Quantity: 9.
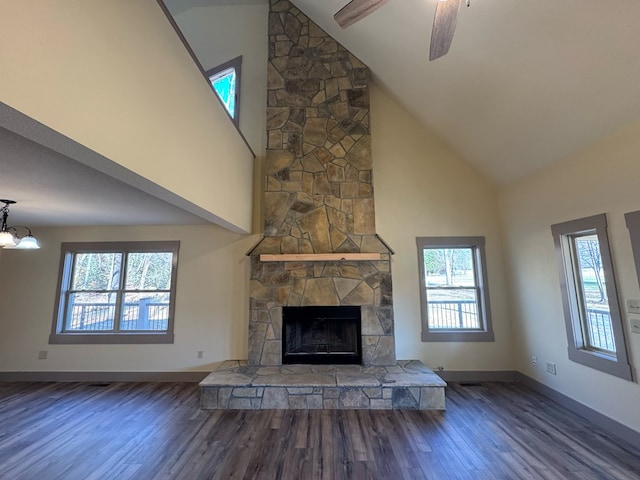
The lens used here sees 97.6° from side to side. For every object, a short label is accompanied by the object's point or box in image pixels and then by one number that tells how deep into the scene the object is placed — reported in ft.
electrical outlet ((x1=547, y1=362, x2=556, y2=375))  11.58
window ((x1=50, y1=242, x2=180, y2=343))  14.80
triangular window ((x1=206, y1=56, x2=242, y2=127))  16.10
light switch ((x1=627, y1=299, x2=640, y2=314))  8.44
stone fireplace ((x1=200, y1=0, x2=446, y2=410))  13.32
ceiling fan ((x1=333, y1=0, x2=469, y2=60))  5.99
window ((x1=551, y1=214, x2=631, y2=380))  9.14
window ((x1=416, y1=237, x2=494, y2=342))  14.24
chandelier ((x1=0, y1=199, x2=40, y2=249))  10.43
